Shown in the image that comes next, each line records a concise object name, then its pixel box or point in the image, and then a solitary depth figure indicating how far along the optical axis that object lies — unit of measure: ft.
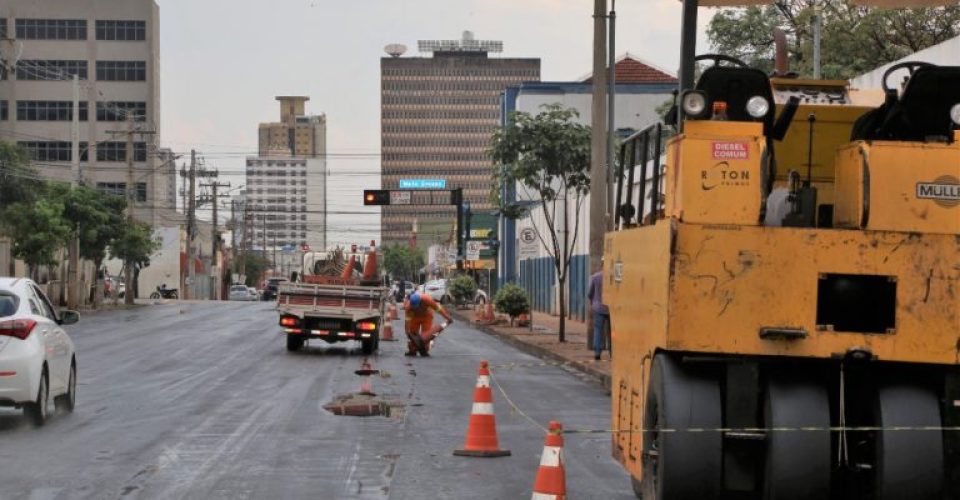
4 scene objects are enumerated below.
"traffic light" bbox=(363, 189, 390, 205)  245.45
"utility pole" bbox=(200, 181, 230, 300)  363.19
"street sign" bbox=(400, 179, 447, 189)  336.90
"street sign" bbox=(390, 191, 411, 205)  250.57
